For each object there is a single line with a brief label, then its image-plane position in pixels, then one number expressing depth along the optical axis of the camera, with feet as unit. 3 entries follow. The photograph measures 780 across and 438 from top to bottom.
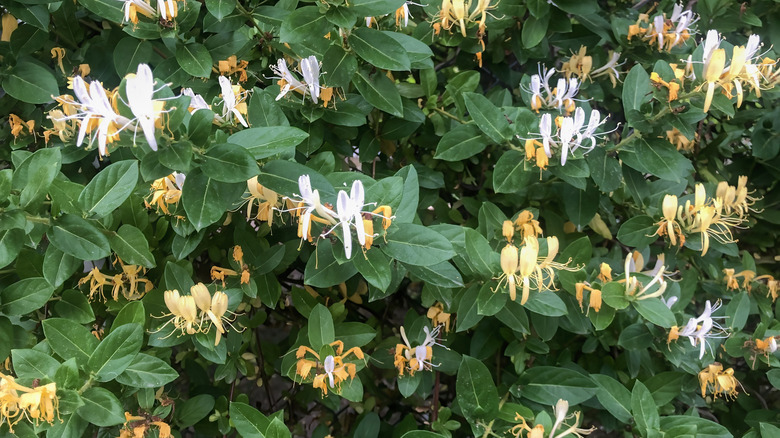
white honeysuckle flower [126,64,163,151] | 2.30
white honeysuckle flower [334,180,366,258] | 2.50
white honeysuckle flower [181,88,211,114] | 2.97
